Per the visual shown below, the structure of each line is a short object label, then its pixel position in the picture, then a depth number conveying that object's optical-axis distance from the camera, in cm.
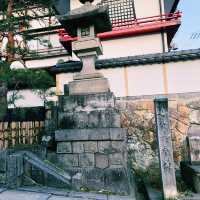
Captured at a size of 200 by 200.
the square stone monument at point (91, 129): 564
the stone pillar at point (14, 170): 536
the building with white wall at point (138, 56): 1049
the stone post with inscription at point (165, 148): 528
